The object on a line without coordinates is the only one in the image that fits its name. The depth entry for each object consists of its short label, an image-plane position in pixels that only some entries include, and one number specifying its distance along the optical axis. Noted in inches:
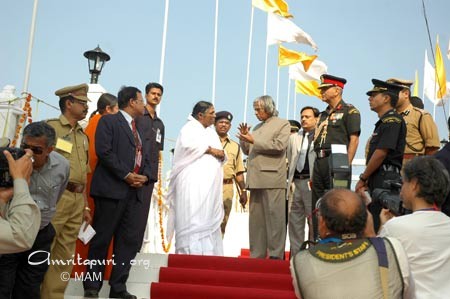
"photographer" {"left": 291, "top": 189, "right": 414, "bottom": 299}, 73.8
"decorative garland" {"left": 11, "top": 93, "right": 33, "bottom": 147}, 256.5
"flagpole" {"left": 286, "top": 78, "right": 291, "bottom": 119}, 810.8
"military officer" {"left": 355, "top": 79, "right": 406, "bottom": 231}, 165.0
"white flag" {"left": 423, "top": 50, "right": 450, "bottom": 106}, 698.8
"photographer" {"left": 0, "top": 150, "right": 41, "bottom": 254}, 83.4
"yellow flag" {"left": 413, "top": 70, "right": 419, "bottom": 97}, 930.7
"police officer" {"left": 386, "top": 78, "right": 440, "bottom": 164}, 208.5
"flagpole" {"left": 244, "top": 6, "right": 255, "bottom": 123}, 587.5
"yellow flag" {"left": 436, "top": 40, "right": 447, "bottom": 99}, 600.0
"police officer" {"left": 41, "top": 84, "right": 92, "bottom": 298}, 149.3
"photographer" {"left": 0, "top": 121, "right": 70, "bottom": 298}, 118.9
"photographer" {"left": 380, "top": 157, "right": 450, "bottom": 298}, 86.7
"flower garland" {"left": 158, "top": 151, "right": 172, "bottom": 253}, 327.4
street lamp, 316.2
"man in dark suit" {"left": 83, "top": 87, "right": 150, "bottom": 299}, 165.5
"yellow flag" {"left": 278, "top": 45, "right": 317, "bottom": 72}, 559.8
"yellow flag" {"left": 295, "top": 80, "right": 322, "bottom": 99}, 682.8
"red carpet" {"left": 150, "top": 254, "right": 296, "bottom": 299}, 171.3
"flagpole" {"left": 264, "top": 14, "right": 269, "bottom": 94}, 678.9
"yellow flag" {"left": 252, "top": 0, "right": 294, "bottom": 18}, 515.2
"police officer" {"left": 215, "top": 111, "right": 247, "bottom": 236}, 283.3
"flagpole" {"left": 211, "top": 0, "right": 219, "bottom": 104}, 515.8
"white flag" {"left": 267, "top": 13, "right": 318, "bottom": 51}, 527.8
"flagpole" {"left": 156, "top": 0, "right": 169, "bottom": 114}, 381.2
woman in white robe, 213.9
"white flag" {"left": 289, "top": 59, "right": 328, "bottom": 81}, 630.5
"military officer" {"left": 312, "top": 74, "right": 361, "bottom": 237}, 199.8
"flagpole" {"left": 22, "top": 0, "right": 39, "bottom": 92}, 250.1
